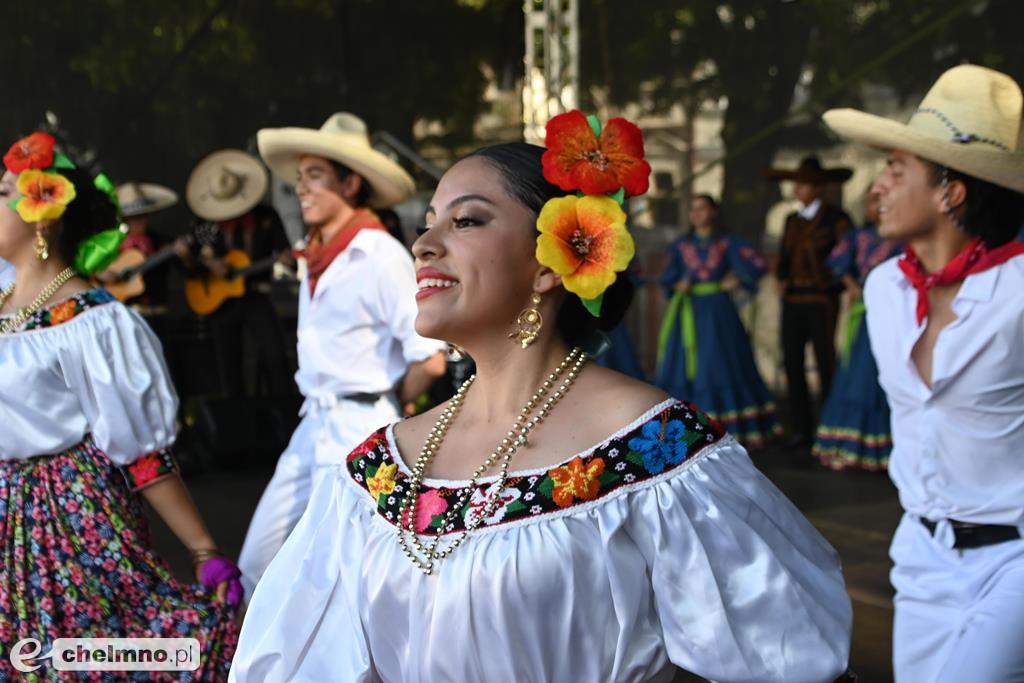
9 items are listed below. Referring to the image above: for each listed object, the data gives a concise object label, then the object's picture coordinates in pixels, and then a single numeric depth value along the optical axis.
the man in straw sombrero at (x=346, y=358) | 4.53
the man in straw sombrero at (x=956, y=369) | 3.10
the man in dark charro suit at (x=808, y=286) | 9.62
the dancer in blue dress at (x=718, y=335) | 9.93
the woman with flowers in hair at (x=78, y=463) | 3.34
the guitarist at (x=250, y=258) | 9.53
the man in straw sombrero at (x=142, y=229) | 9.40
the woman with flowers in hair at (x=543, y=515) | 1.98
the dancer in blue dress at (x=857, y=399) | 8.80
